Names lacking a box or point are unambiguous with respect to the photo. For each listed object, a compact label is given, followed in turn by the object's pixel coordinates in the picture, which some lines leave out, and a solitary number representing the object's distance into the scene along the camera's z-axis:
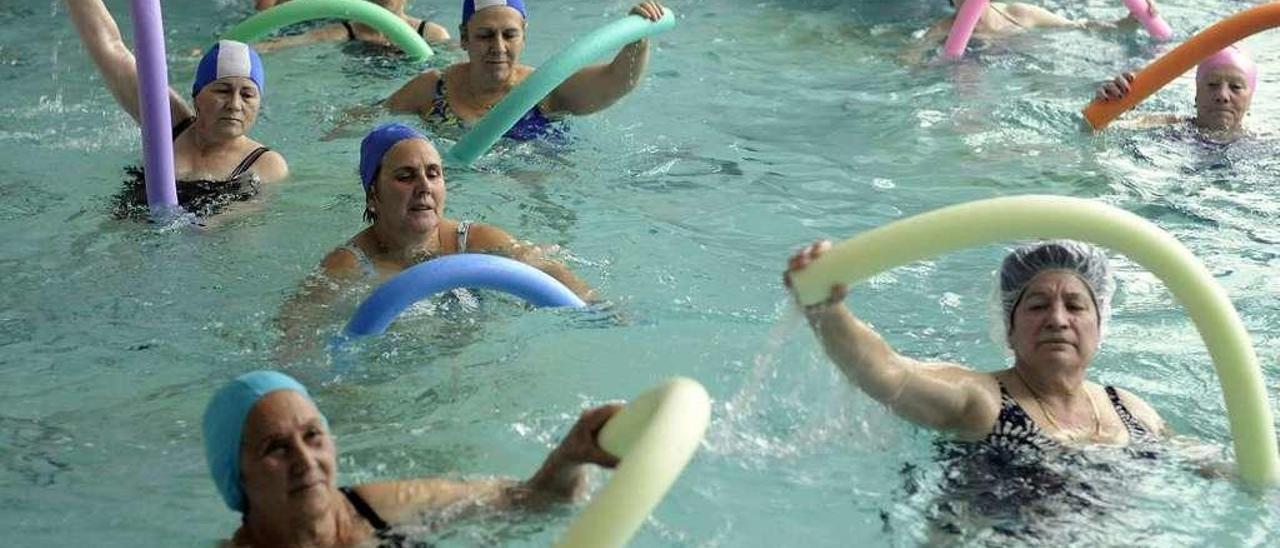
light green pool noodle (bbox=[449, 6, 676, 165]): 8.62
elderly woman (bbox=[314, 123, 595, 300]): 7.51
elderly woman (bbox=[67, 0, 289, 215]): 9.09
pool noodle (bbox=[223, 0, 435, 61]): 11.37
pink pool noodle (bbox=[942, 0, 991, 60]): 12.32
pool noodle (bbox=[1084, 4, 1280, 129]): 9.09
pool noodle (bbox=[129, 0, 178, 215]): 8.20
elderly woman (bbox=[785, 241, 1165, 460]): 5.55
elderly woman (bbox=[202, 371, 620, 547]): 4.71
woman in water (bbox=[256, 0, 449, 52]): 13.02
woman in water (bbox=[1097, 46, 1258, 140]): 10.33
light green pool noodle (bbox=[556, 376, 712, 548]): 3.77
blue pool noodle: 6.61
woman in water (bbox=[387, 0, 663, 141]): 9.93
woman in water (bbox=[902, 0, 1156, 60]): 13.38
